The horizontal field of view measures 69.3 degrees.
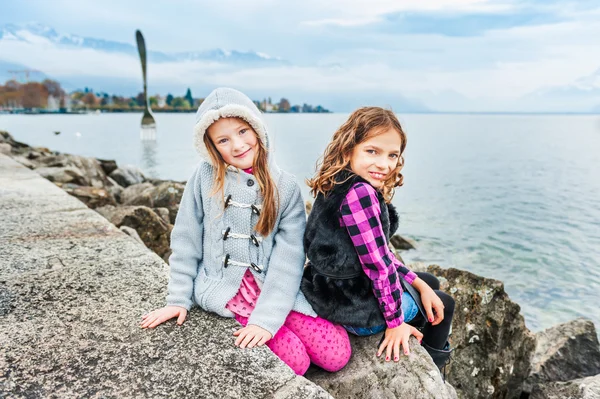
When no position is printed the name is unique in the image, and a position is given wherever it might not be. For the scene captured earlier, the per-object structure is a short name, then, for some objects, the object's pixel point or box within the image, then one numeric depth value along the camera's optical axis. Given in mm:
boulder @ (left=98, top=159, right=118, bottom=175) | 13860
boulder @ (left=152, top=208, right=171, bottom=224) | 6159
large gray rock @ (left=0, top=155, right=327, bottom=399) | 1600
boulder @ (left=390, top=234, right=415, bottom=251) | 9672
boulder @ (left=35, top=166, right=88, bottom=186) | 7875
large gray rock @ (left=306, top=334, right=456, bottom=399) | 1882
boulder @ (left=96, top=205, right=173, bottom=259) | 4645
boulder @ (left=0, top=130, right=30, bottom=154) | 14842
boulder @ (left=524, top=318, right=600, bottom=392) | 3898
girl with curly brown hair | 1951
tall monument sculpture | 28781
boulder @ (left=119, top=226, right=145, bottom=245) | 4105
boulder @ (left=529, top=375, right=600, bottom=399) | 2572
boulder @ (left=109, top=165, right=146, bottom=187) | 13320
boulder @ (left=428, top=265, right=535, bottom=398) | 3338
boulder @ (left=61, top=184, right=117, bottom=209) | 5918
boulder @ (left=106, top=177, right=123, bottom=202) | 9100
